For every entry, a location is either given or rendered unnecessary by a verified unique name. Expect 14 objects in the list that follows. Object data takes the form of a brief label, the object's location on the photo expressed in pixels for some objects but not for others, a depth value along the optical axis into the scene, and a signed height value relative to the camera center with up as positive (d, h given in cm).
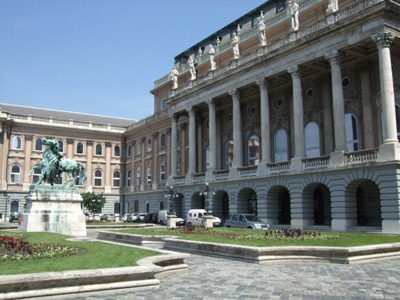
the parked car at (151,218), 5482 -79
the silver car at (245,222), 3484 -91
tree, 6172 +149
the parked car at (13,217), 6338 -58
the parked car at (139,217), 5687 -69
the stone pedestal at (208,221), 3609 -81
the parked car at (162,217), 5092 -64
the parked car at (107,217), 6159 -71
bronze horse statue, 2969 +329
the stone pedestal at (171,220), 4022 -78
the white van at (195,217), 4443 -59
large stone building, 3247 +919
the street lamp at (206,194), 4080 +160
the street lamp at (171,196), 5106 +188
